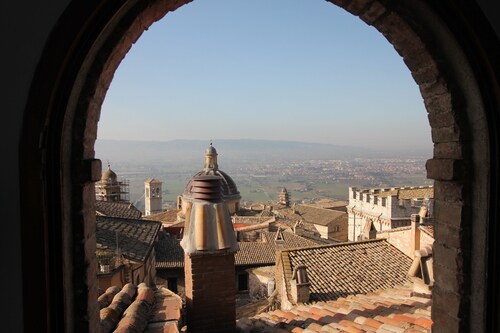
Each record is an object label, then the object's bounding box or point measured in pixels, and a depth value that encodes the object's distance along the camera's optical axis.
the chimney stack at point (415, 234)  12.86
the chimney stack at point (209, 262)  3.60
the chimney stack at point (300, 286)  10.62
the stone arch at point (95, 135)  1.71
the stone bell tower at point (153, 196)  48.56
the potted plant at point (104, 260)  11.83
